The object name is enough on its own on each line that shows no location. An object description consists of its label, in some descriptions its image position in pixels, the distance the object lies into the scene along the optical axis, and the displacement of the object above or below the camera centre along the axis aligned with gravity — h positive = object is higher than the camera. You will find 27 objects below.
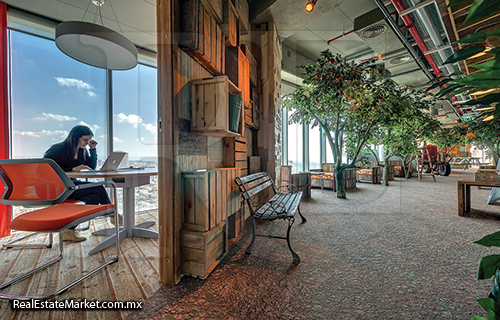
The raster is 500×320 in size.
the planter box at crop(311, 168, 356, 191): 5.72 -0.59
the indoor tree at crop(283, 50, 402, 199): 3.85 +1.11
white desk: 2.51 -0.69
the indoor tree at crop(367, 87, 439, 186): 4.42 +0.82
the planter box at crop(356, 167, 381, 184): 7.13 -0.58
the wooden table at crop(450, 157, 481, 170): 14.77 -0.23
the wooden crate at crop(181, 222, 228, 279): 1.68 -0.76
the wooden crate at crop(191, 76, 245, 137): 1.81 +0.46
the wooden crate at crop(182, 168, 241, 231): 1.72 -0.34
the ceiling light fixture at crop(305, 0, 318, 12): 3.00 +2.19
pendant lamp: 1.99 +1.21
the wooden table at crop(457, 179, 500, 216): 3.19 -0.58
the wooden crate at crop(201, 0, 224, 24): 1.90 +1.42
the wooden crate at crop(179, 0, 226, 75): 1.65 +1.04
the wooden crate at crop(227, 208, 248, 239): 2.58 -0.82
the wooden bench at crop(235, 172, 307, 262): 2.03 -0.51
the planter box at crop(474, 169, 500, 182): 3.21 -0.28
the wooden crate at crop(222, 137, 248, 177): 2.52 +0.08
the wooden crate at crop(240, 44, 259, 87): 3.04 +1.42
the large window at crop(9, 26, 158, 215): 2.79 +0.91
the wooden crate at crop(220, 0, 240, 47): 2.20 +1.46
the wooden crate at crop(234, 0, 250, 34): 2.82 +2.07
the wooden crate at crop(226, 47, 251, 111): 2.43 +1.08
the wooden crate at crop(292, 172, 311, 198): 4.70 -0.53
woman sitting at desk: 2.50 +0.03
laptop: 2.41 -0.02
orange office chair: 1.49 -0.26
